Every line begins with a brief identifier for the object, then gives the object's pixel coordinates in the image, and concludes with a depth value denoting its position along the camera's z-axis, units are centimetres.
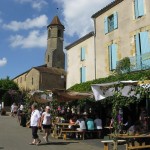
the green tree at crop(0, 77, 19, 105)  4891
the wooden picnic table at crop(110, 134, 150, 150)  1003
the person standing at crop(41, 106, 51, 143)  1288
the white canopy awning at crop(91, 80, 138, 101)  1041
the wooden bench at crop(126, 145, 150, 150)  991
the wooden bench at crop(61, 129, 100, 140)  1443
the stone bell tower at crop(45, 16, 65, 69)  7053
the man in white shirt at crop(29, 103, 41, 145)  1212
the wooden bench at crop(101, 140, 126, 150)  990
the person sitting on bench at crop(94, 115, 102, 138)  1545
